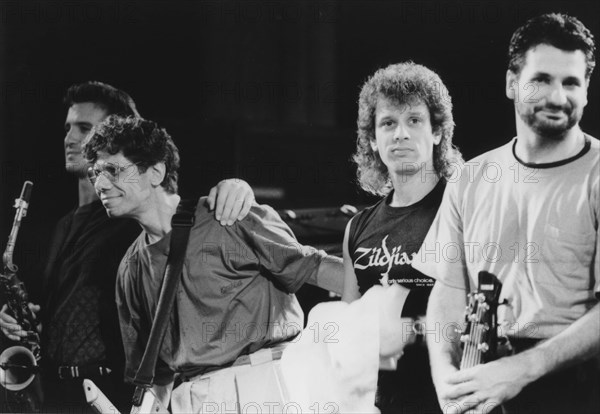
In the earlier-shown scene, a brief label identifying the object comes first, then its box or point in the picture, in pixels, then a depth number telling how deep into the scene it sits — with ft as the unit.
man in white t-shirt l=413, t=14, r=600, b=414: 20.40
